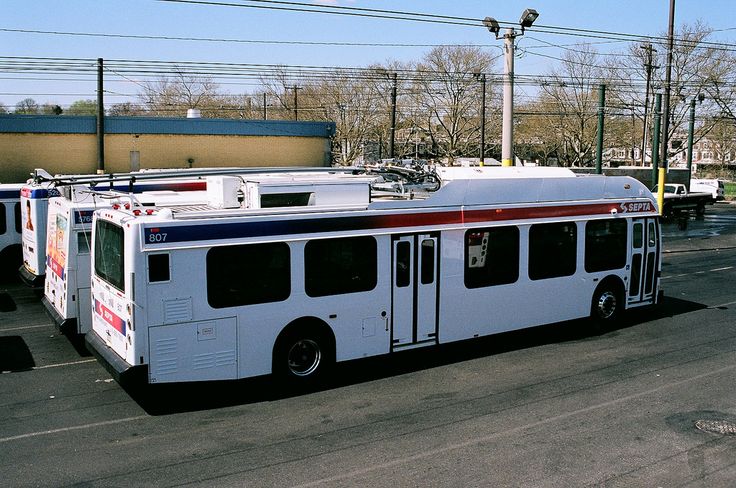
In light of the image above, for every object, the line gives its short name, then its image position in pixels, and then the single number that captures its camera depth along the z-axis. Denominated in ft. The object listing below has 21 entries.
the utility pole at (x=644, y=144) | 205.89
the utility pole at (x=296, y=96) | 195.31
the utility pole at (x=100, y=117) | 96.63
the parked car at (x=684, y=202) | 134.51
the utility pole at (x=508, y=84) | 63.87
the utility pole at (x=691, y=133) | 177.88
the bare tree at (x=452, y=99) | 198.18
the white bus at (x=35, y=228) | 49.90
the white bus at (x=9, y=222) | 60.90
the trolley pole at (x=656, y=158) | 90.43
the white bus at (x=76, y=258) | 37.32
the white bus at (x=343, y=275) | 28.84
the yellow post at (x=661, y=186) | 90.07
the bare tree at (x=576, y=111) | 218.59
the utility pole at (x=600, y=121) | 97.98
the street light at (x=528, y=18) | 62.13
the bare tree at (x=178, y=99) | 249.96
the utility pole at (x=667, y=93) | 91.48
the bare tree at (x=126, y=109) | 252.52
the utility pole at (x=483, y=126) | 142.23
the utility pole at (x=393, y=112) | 122.31
